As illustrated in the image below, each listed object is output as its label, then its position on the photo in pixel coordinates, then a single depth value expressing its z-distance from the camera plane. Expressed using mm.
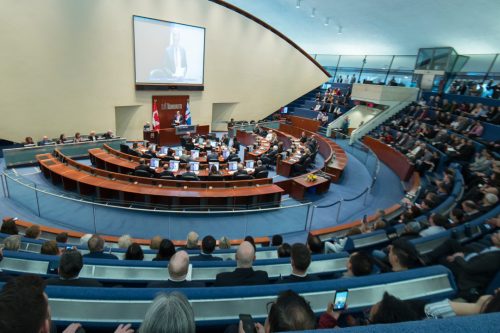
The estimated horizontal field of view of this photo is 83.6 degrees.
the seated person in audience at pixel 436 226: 4594
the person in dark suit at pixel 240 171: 9859
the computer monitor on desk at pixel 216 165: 9992
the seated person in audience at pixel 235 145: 15112
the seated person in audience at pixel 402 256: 2928
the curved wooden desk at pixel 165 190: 8070
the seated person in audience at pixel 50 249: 3787
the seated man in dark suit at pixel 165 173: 9383
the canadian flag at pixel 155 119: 17062
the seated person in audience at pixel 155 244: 4679
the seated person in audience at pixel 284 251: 3943
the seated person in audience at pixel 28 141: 11711
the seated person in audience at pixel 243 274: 2658
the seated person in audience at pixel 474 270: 2977
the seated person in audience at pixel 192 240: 4594
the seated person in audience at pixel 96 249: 3791
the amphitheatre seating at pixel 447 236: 3975
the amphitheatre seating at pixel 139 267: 2896
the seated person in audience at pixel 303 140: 15848
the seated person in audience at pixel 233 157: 11984
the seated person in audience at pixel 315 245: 4398
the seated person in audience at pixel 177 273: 2578
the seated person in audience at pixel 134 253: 3826
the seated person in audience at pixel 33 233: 4809
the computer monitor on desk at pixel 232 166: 10359
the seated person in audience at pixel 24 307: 1156
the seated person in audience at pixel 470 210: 5250
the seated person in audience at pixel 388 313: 1648
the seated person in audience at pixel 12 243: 3762
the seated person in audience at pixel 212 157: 11269
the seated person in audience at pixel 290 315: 1377
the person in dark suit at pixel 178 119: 18000
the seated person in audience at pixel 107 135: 13881
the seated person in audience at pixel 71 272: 2545
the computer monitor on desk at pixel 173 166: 9938
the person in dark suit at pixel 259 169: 10231
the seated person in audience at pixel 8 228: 4824
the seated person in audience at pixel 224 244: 4680
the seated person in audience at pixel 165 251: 3820
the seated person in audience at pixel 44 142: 11828
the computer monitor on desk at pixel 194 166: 9961
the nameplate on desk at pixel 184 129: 17141
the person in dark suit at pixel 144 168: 9242
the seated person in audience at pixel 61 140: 12304
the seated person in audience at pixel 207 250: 3787
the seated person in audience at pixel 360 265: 2762
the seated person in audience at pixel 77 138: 12773
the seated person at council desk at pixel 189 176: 8977
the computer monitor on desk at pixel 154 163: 10112
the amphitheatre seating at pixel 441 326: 915
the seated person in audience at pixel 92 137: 13281
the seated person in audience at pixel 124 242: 4684
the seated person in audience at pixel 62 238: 4855
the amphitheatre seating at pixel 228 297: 1830
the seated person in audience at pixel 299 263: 2655
